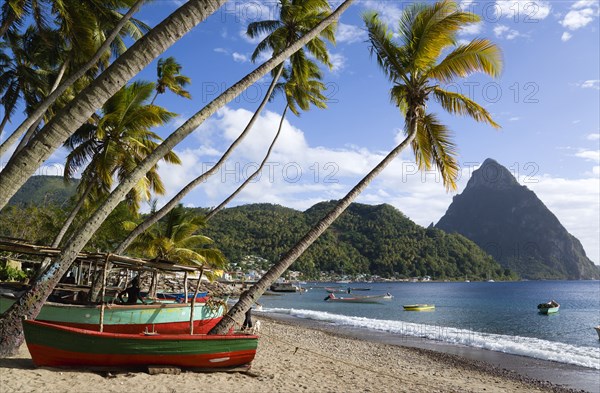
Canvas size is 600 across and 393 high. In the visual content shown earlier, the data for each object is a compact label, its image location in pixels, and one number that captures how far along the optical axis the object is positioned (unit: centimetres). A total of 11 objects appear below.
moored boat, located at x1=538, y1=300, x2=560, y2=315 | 4047
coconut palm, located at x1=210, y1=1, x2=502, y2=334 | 987
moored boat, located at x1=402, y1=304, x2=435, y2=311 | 4062
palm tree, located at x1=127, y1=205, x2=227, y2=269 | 2011
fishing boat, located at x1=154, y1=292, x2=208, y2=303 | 2000
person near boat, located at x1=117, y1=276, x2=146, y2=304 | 1034
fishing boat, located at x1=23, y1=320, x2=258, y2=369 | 730
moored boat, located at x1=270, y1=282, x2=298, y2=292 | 7656
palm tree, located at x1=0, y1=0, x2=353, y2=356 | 734
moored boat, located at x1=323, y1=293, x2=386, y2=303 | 5375
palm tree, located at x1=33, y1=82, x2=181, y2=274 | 1423
